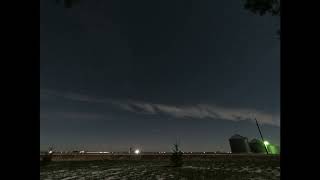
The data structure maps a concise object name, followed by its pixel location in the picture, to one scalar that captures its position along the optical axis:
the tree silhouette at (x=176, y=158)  9.54
